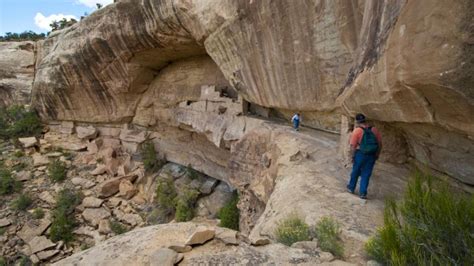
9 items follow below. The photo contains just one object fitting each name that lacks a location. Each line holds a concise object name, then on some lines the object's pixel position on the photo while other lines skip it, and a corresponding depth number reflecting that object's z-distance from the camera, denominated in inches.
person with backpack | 131.3
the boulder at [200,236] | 89.0
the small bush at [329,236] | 94.0
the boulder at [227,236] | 92.2
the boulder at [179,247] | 85.4
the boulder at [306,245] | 94.2
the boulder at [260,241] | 93.8
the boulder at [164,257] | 79.1
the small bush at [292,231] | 102.1
